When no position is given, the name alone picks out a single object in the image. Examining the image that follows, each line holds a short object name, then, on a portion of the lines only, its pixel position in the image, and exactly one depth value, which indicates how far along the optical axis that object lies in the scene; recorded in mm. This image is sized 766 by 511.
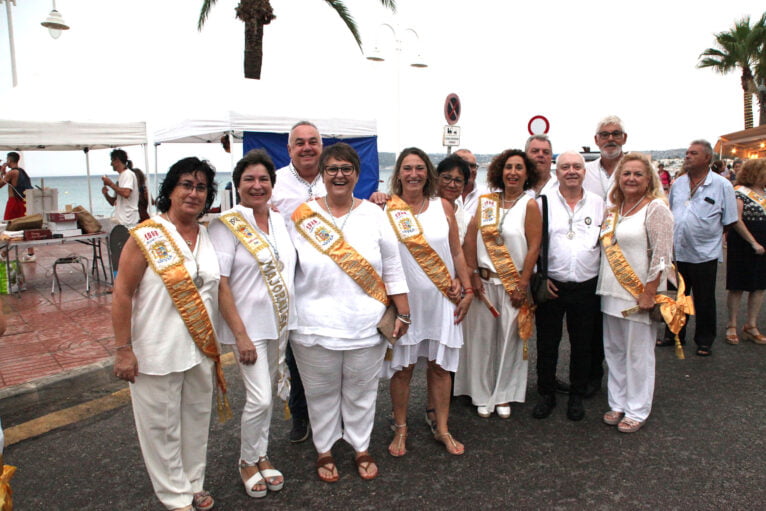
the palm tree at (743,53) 28703
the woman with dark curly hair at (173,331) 2408
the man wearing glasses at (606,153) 4297
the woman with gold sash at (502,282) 3625
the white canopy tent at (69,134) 7133
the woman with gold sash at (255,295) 2717
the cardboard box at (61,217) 7262
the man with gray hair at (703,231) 5051
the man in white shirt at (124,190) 8531
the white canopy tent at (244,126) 7914
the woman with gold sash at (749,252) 5355
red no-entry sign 9773
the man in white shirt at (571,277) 3633
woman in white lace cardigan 3400
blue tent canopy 8438
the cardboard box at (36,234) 7066
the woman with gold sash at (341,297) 2818
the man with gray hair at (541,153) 4256
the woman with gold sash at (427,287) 3195
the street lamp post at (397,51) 12800
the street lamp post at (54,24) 11836
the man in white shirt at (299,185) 3426
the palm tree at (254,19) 10641
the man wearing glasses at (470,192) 4004
